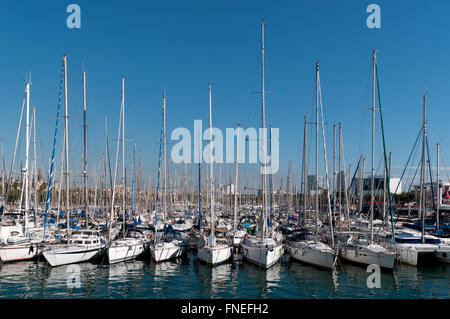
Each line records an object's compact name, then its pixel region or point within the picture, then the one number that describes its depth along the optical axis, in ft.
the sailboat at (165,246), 101.66
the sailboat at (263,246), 95.61
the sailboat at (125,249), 97.66
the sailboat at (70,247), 91.86
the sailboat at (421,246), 102.01
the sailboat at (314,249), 93.66
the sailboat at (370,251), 92.27
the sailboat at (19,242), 95.91
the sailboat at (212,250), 97.50
